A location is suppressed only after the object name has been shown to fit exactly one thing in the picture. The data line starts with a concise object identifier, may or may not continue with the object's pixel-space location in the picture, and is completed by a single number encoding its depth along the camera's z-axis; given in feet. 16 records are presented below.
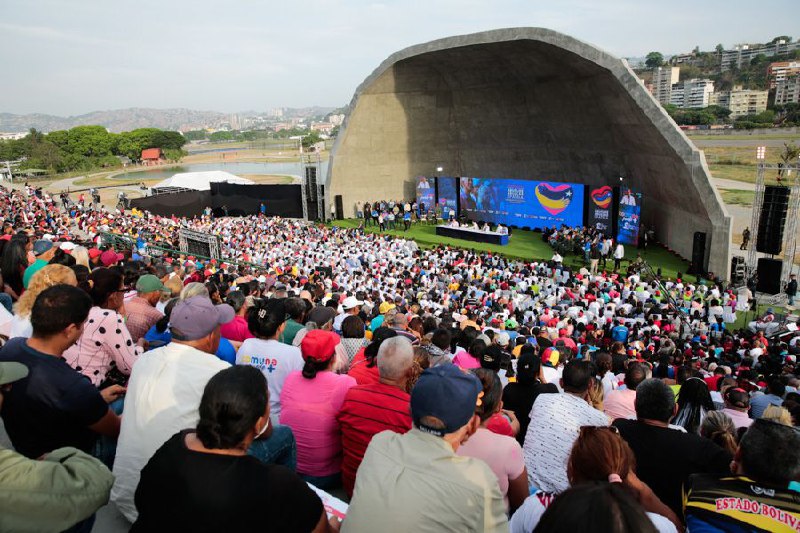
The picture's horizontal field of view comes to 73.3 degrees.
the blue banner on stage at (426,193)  107.96
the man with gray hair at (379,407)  10.91
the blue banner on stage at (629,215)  74.69
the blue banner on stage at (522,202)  86.99
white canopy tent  130.72
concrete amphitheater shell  67.10
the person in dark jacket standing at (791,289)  54.49
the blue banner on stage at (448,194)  104.17
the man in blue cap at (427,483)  6.91
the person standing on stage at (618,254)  69.05
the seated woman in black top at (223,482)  6.60
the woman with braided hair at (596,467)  8.13
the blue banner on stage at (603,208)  79.51
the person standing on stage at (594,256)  69.04
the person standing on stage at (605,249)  72.28
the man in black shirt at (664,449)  10.69
